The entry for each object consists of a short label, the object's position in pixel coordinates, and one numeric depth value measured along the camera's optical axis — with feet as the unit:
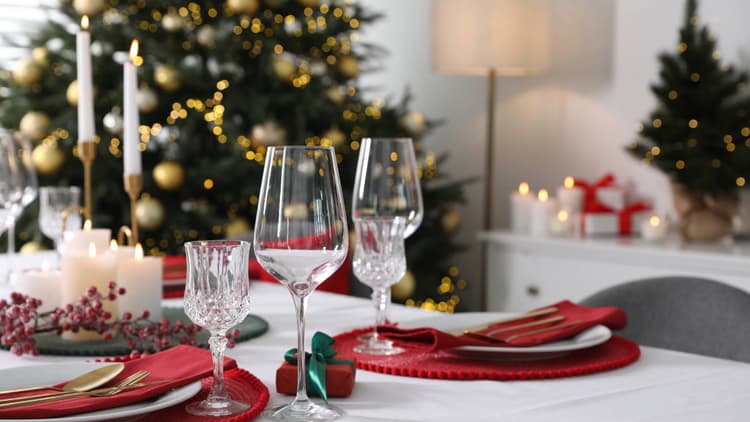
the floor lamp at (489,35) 14.29
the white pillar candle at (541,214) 13.69
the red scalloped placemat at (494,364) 5.95
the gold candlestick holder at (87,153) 7.60
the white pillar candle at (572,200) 13.91
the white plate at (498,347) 6.11
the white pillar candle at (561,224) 13.54
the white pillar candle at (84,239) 6.99
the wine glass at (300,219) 5.33
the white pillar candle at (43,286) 6.79
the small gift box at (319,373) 5.66
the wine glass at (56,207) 8.22
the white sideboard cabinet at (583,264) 11.26
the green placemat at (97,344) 6.34
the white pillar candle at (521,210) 14.20
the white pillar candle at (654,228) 12.70
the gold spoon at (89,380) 5.47
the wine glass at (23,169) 7.95
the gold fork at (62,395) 5.35
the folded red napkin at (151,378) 5.25
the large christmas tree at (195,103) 12.80
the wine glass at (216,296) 5.49
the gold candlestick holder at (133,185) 7.08
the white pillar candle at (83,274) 6.67
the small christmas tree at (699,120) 12.49
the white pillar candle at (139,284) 6.70
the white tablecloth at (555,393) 5.53
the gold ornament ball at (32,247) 12.49
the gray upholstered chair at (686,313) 7.09
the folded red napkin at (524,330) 6.11
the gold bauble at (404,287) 13.35
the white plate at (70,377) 5.22
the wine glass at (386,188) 6.59
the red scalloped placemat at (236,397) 5.36
